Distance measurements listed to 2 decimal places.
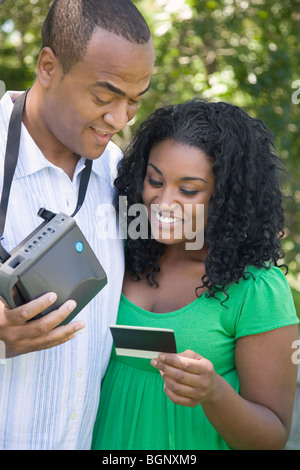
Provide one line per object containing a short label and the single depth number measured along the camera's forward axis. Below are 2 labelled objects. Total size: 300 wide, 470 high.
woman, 2.31
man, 2.14
